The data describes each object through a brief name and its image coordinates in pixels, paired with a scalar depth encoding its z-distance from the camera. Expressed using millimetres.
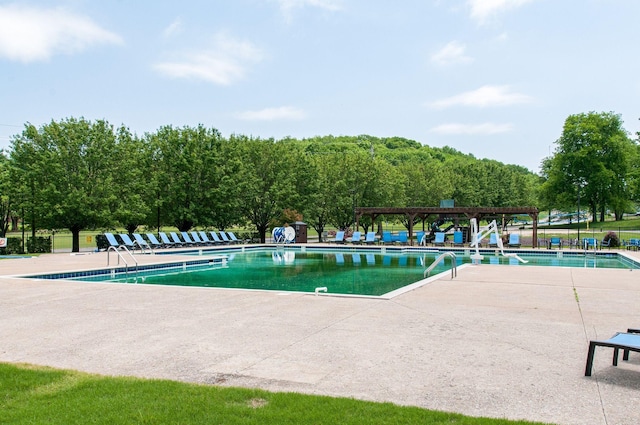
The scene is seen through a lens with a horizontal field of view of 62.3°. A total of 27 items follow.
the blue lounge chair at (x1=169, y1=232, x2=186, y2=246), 27141
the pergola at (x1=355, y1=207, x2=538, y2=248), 27594
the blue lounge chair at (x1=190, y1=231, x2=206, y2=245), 28422
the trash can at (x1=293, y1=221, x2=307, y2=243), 30938
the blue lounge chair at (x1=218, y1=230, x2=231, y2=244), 30508
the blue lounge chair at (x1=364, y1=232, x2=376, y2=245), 30445
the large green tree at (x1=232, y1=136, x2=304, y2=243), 32344
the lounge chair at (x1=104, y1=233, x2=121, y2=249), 23456
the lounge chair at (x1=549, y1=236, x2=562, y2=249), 26859
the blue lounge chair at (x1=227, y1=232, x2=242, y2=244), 31094
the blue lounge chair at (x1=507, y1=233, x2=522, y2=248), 26922
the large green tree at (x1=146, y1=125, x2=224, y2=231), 29469
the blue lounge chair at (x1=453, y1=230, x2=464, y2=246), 28328
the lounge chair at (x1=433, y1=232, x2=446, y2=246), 28723
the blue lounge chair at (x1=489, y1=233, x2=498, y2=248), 27558
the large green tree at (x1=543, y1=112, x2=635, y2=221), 48969
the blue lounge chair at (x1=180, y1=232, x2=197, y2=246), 27834
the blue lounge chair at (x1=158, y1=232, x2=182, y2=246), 26522
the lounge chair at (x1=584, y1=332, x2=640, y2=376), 4191
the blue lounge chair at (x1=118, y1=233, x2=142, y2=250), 24023
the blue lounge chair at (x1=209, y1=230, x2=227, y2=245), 29844
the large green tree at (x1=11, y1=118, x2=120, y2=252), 22969
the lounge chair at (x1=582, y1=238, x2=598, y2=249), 25703
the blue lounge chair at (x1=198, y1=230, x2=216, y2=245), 28906
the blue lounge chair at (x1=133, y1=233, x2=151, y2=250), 24547
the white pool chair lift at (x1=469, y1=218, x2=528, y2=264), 18281
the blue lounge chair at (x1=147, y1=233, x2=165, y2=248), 25848
